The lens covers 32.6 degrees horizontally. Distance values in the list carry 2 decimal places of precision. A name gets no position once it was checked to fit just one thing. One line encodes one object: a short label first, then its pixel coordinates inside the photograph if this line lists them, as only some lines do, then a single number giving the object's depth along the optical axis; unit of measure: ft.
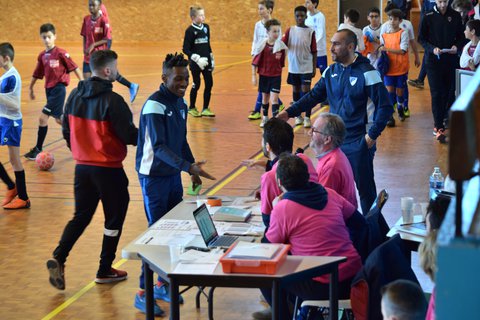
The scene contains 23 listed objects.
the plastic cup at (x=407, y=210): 18.63
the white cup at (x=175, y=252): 15.92
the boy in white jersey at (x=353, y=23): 45.21
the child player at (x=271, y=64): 45.14
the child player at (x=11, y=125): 29.89
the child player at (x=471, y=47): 36.14
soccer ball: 36.55
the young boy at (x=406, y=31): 46.21
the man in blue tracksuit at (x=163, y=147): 20.33
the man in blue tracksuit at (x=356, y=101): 24.73
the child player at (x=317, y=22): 50.55
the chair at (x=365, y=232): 18.01
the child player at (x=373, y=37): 46.93
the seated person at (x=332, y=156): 20.30
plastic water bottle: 20.55
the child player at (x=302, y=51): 45.29
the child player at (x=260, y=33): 46.62
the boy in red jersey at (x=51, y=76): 37.86
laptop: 17.43
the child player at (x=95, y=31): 53.42
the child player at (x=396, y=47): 45.34
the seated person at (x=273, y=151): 18.31
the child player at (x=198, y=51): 48.44
